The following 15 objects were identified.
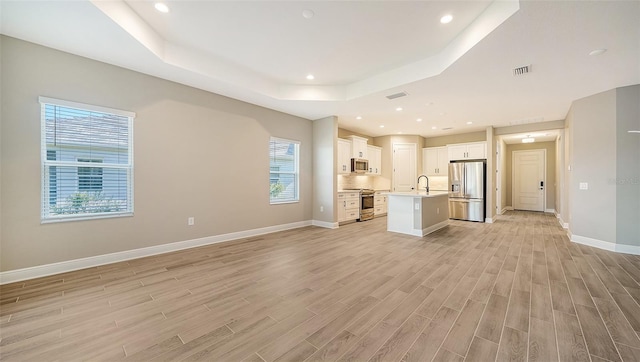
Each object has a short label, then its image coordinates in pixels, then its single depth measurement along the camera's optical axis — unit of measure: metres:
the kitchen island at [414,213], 5.20
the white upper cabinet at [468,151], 7.36
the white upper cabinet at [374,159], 8.12
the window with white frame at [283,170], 5.70
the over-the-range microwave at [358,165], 7.38
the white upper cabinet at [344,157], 6.98
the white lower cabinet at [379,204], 7.88
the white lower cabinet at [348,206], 6.53
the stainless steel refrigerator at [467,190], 7.05
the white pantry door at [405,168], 8.54
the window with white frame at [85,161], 3.08
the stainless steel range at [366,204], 7.14
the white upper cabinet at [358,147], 7.38
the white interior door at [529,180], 9.06
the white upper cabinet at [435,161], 8.36
